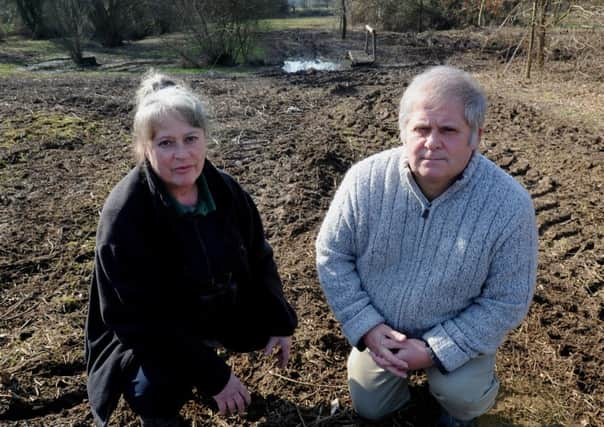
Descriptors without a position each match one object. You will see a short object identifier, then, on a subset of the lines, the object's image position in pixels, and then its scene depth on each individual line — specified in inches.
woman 81.3
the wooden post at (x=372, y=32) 603.5
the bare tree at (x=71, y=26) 647.8
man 82.2
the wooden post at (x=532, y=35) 420.0
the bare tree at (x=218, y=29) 584.1
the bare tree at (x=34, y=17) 993.5
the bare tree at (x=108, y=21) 888.3
